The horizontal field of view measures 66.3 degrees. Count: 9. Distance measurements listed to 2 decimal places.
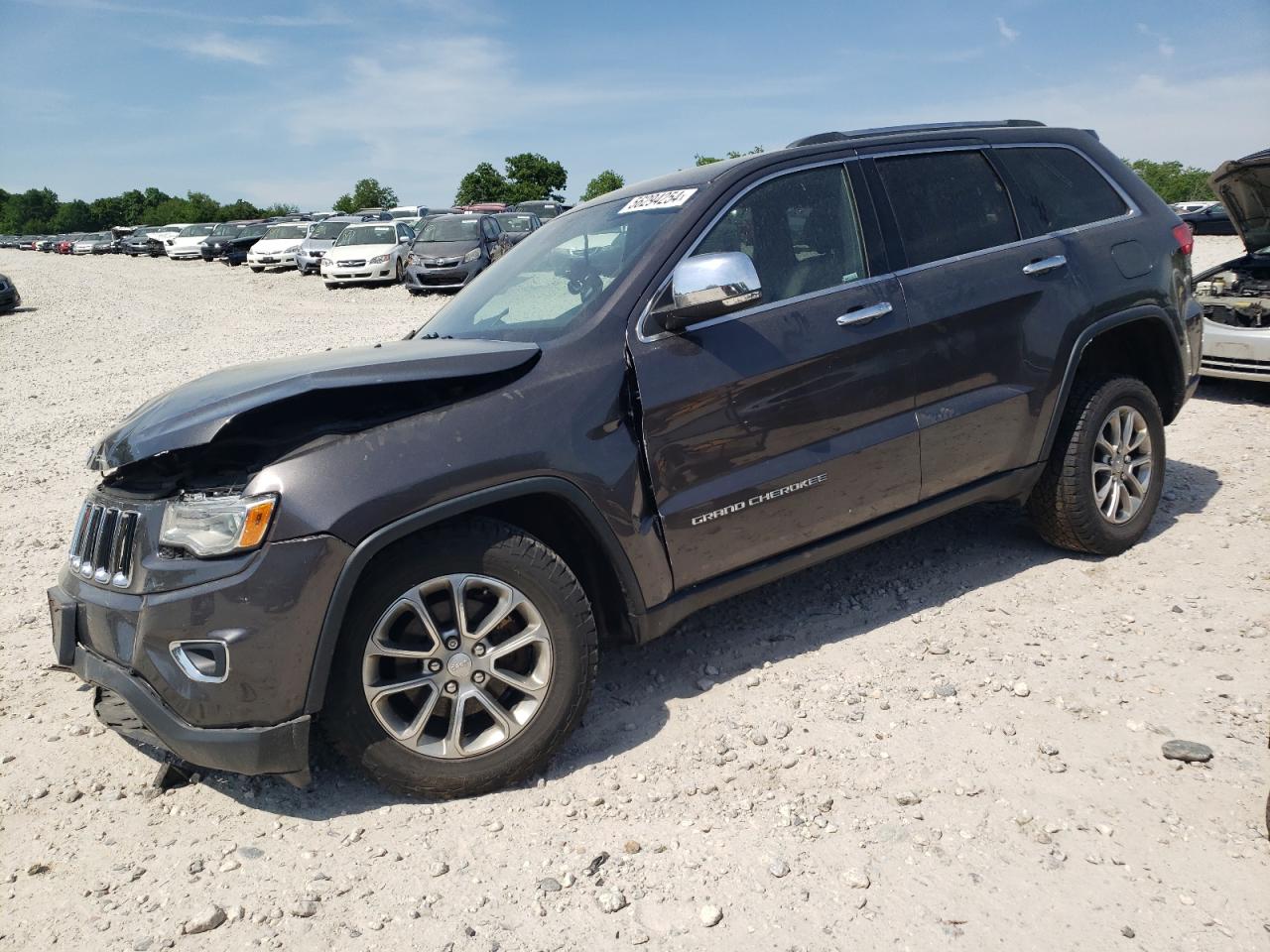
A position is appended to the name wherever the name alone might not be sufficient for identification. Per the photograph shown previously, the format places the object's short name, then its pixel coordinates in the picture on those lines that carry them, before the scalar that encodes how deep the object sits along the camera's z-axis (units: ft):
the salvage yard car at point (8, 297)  73.15
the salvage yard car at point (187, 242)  135.33
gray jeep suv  8.98
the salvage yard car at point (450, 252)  62.23
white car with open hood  23.54
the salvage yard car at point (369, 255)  72.84
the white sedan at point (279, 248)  96.37
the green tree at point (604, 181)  212.84
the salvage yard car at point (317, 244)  88.69
